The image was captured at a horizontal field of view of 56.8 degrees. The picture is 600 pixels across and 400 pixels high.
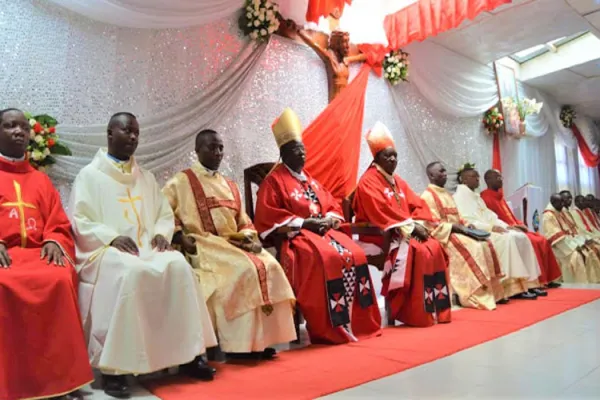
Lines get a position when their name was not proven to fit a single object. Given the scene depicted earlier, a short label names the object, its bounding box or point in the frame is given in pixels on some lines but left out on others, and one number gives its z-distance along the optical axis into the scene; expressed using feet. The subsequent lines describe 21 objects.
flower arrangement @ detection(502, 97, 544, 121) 29.58
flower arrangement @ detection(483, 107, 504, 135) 28.78
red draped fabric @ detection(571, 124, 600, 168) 38.58
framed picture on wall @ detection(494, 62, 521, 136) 29.60
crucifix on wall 19.79
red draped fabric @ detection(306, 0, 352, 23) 18.30
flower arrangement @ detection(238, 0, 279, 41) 17.08
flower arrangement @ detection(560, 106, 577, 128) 36.83
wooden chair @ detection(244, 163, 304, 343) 13.44
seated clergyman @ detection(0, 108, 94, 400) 8.04
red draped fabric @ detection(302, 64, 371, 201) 18.11
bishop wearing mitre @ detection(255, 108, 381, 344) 12.83
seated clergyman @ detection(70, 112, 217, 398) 8.95
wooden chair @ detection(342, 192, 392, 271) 15.67
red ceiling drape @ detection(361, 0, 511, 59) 18.52
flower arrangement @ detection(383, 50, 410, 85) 22.90
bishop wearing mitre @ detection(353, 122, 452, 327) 15.08
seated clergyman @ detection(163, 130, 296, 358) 11.09
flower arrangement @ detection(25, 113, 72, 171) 11.62
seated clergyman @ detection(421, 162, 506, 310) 17.85
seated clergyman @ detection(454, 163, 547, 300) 19.17
